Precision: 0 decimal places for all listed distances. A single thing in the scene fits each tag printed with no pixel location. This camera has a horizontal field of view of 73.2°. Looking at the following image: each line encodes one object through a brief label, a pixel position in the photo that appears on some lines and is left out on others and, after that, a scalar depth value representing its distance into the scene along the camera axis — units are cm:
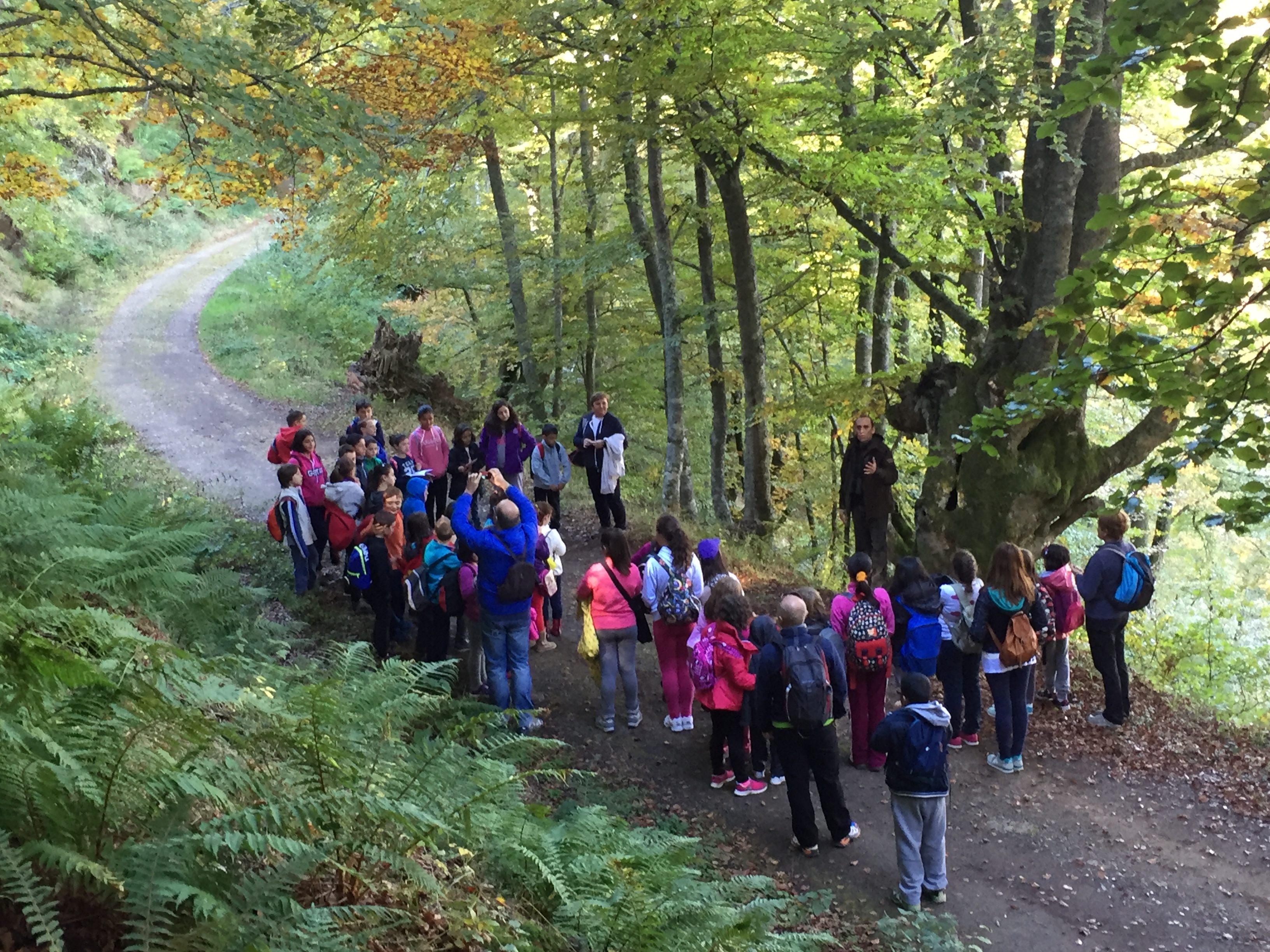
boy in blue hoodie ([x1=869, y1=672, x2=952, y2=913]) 574
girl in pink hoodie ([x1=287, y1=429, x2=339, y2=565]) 973
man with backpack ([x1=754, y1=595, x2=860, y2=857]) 610
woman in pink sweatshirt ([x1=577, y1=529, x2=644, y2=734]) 755
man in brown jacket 1017
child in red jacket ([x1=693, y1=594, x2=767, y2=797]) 679
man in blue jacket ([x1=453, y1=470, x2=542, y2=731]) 719
